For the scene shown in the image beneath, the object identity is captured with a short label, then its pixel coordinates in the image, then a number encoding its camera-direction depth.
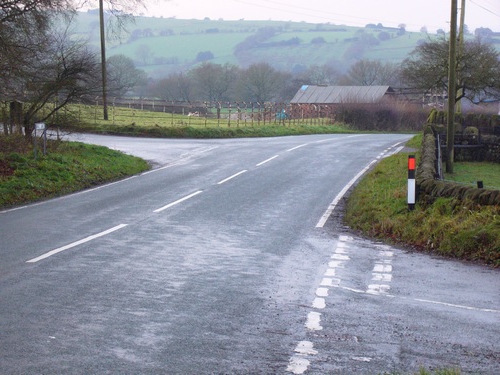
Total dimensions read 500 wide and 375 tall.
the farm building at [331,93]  98.56
